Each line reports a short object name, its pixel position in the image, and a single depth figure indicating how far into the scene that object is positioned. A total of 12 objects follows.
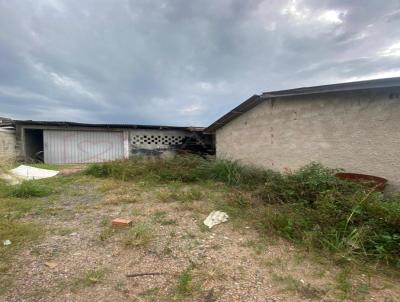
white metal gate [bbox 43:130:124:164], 11.31
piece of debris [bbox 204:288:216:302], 2.08
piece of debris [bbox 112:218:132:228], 3.55
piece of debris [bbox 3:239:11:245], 3.07
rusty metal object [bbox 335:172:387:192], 4.43
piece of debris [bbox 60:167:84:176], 8.02
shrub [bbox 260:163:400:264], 2.82
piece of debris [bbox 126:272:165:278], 2.44
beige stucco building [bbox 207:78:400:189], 4.75
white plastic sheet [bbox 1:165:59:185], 6.63
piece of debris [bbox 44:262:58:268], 2.61
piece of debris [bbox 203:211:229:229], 3.71
